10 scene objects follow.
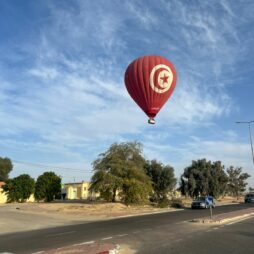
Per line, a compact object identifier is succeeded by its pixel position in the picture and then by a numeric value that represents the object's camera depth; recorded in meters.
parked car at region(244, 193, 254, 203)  47.48
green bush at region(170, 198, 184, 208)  35.68
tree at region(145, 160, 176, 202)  41.69
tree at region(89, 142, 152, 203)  31.24
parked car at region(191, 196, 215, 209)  32.49
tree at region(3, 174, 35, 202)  41.81
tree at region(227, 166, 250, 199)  73.52
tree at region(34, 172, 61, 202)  41.93
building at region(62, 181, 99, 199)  64.74
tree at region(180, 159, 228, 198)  51.85
